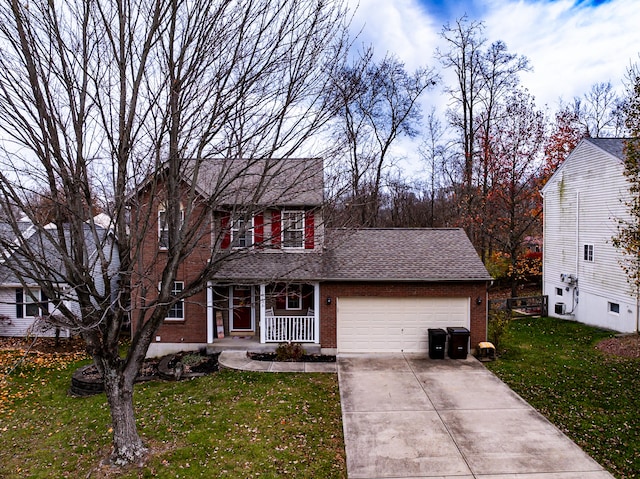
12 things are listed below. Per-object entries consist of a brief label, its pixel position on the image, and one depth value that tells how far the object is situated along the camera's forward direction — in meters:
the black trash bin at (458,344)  12.18
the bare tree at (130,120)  5.67
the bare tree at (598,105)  26.77
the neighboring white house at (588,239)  15.36
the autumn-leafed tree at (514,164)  21.41
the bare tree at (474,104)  22.66
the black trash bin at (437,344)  12.23
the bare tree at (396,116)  21.25
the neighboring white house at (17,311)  16.91
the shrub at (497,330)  13.19
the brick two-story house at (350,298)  12.79
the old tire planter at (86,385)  10.50
